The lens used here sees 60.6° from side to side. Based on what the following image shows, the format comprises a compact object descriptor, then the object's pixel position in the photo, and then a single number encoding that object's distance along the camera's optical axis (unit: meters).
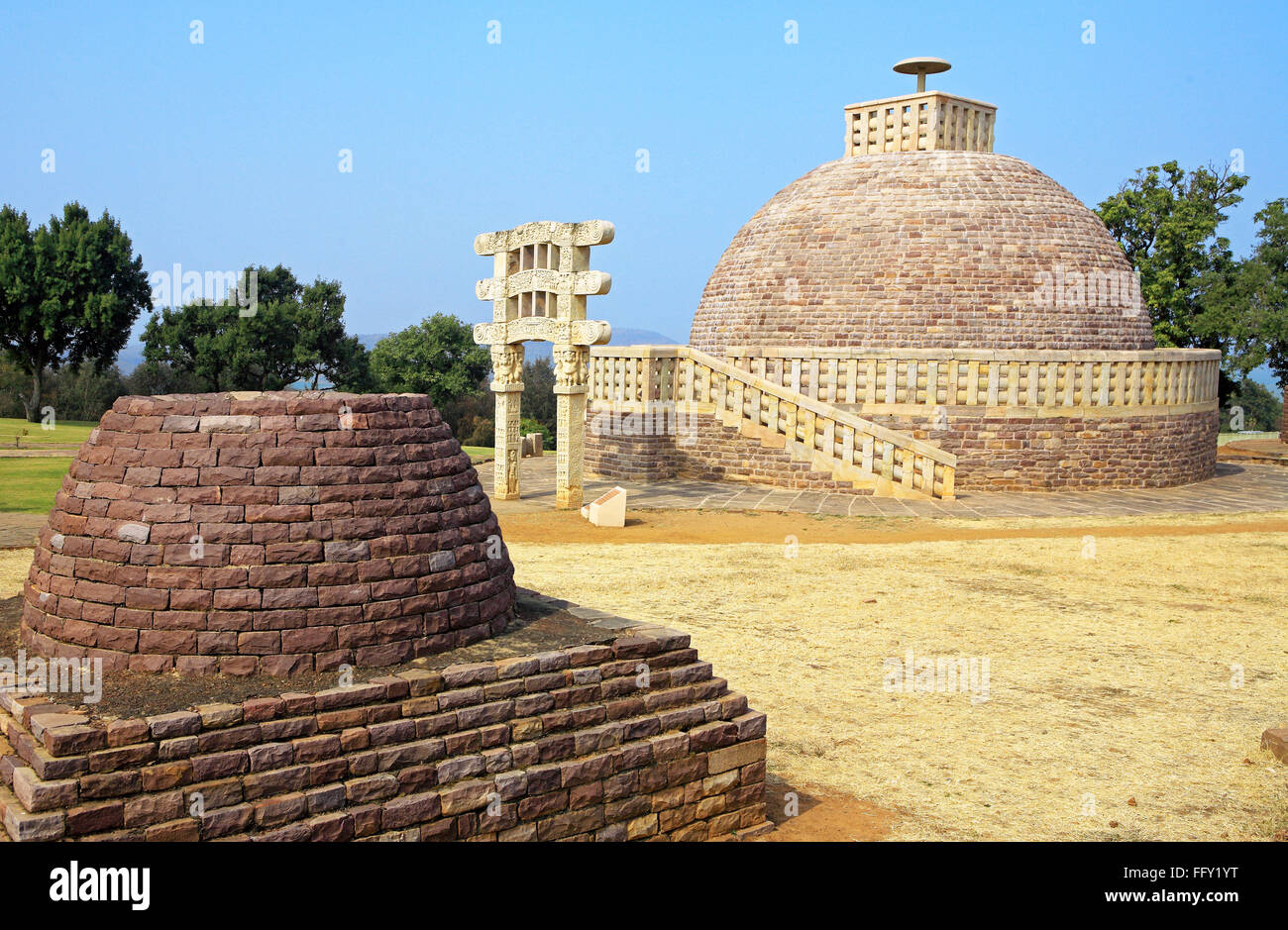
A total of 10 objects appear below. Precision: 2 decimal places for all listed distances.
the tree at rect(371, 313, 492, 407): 44.34
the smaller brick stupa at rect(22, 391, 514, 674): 5.10
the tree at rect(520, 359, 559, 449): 49.81
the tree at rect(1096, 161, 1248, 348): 29.95
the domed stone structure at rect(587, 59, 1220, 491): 19.03
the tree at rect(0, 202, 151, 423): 35.34
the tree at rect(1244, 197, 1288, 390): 29.97
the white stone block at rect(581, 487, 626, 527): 15.09
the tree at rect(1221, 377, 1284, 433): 51.16
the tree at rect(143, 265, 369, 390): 38.47
